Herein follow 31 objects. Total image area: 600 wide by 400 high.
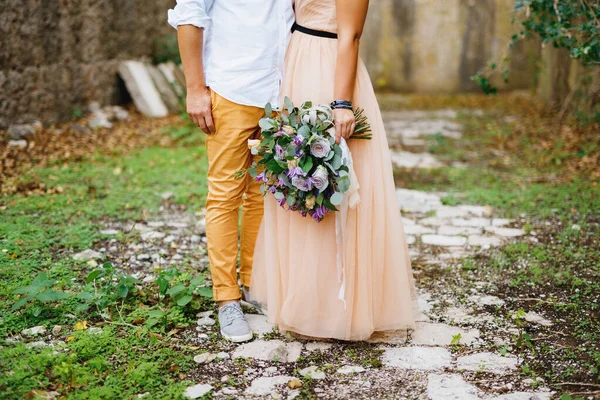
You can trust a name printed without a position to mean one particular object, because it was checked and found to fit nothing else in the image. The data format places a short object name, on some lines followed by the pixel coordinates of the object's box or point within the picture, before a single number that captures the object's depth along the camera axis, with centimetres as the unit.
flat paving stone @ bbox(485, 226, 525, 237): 425
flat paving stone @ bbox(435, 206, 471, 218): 473
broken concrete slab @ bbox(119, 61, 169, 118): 853
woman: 271
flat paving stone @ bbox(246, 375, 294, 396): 237
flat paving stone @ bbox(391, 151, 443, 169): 645
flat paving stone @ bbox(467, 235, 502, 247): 408
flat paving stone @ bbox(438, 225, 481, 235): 434
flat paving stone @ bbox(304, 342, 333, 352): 273
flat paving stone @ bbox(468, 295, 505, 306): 319
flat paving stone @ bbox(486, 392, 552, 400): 228
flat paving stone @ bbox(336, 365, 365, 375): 252
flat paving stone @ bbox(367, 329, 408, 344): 280
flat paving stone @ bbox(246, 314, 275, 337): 291
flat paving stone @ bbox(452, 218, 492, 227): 450
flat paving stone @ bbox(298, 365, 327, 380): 249
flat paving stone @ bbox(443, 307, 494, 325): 299
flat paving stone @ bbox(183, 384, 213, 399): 231
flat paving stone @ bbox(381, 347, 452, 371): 258
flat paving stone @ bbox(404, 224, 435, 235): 438
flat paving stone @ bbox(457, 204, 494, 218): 473
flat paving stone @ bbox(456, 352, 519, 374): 253
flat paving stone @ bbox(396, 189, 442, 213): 495
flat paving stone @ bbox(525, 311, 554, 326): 293
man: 269
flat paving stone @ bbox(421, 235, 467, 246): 414
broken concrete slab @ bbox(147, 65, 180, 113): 894
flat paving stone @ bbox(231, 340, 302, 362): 265
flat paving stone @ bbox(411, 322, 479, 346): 279
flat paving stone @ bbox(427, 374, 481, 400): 233
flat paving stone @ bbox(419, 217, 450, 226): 455
